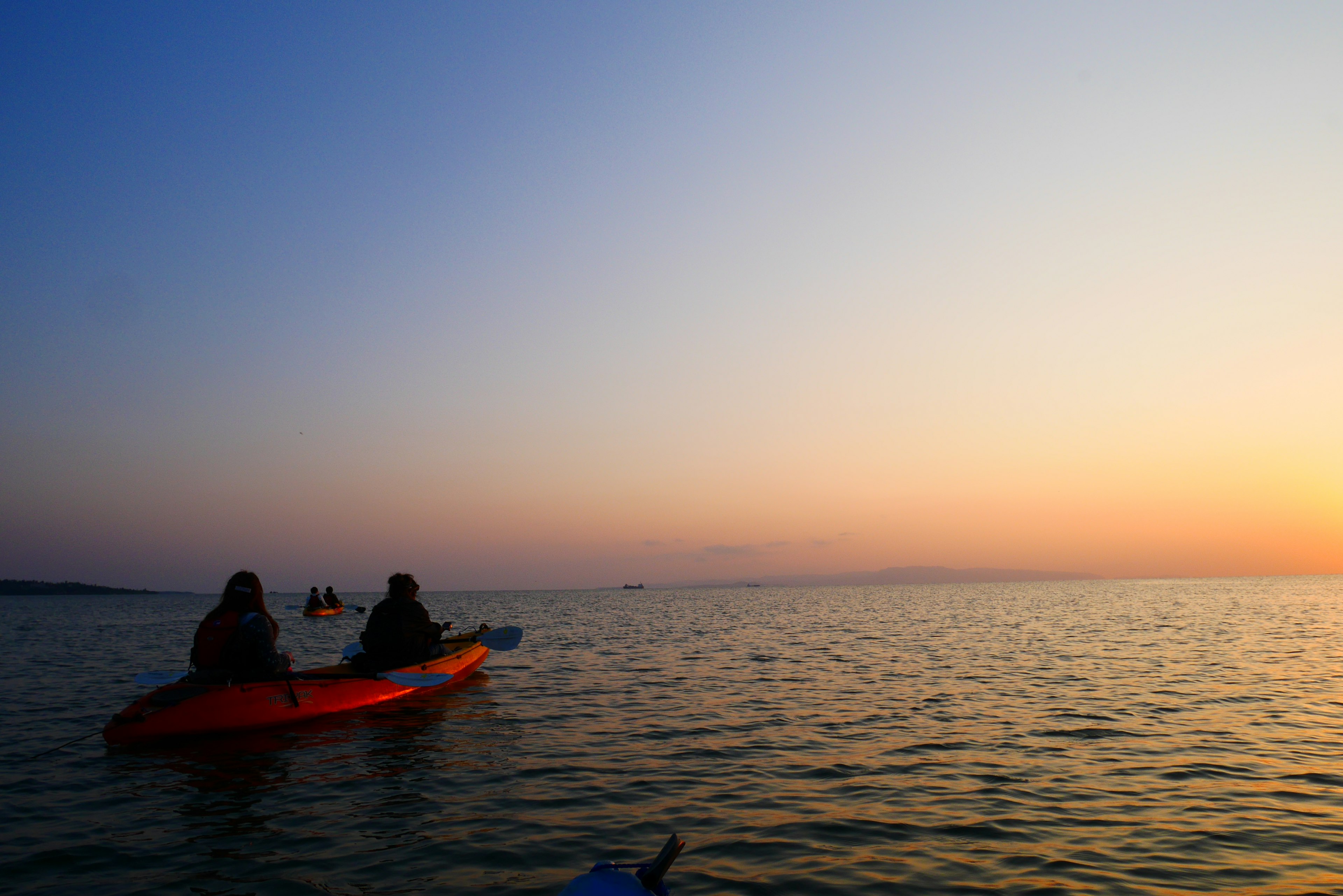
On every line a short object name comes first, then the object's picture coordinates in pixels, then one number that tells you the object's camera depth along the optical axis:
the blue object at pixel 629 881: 4.69
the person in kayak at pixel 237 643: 12.21
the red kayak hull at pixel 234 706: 11.48
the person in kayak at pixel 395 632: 15.66
